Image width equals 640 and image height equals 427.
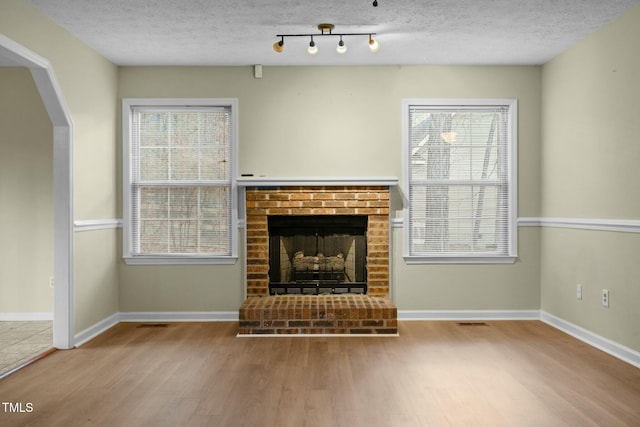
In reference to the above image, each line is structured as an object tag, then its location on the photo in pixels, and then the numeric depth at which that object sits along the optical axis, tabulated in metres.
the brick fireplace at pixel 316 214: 4.85
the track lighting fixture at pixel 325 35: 4.02
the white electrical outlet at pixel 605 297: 3.92
